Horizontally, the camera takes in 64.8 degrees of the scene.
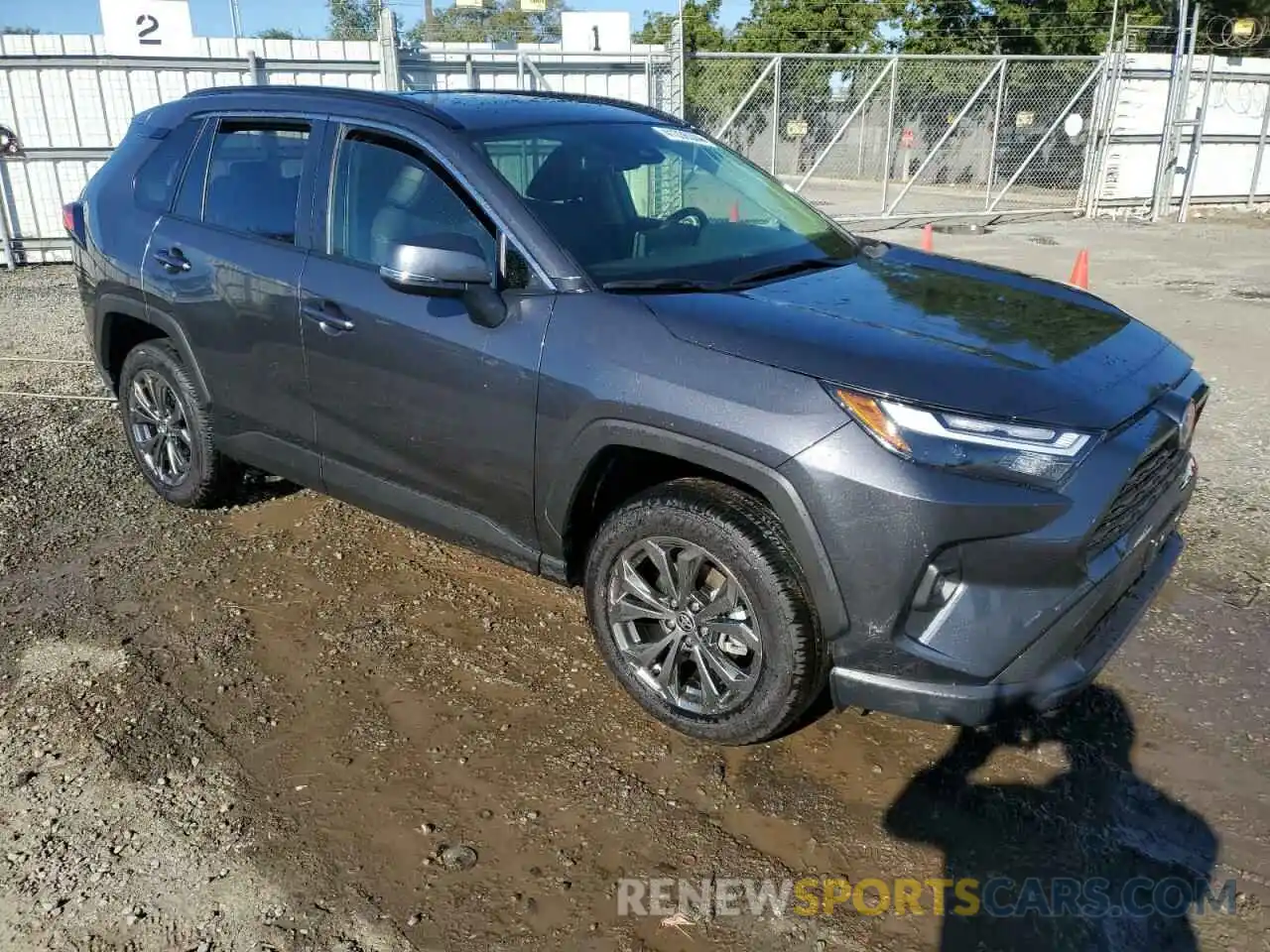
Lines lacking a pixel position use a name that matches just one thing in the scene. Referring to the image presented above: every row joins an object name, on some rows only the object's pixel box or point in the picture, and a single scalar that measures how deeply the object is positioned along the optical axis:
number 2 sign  11.44
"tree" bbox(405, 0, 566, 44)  21.03
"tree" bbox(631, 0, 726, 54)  37.62
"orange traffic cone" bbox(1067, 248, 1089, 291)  8.45
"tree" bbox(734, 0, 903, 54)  30.80
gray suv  2.54
